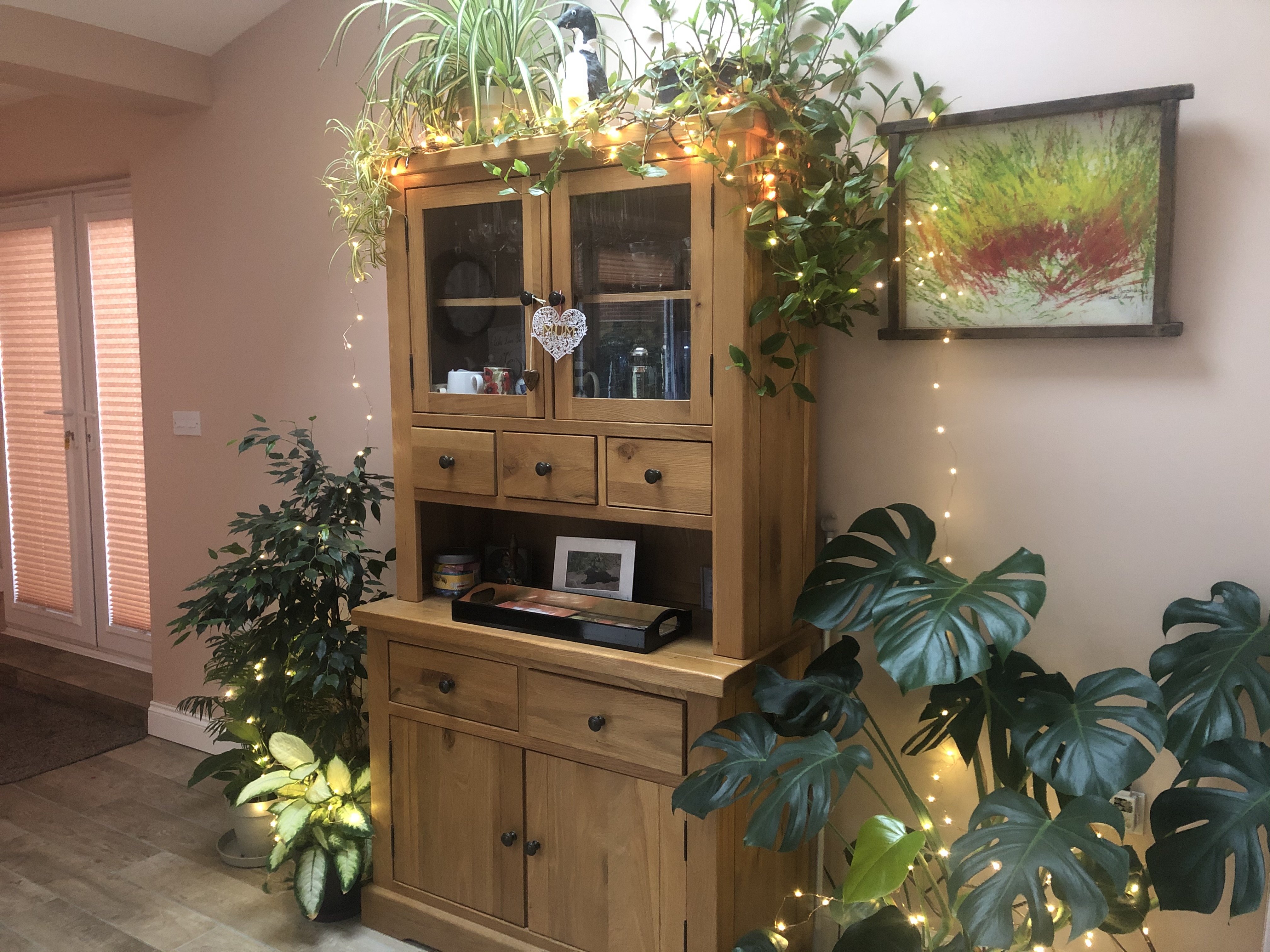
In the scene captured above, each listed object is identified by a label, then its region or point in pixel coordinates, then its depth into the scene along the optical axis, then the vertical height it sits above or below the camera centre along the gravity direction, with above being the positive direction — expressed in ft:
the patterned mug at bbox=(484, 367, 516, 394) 7.46 +0.12
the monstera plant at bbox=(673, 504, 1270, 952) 4.98 -2.01
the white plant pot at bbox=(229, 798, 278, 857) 9.15 -3.87
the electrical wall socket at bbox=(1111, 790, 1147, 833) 6.43 -2.61
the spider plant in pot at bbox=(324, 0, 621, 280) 6.98 +2.18
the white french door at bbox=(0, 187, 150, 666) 13.17 -0.27
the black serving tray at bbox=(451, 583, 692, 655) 6.85 -1.56
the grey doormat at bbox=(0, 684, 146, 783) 11.47 -3.99
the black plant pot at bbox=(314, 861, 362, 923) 8.32 -4.14
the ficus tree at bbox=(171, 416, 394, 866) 8.29 -1.87
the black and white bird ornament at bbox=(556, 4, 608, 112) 7.00 +2.33
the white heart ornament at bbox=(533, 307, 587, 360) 6.97 +0.46
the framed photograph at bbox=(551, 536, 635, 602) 7.72 -1.31
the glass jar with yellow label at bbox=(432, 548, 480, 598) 8.20 -1.41
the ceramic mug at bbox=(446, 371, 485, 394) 7.61 +0.11
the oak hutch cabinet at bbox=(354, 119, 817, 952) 6.55 -1.06
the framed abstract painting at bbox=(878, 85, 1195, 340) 6.09 +1.09
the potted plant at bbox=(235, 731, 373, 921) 7.91 -3.38
